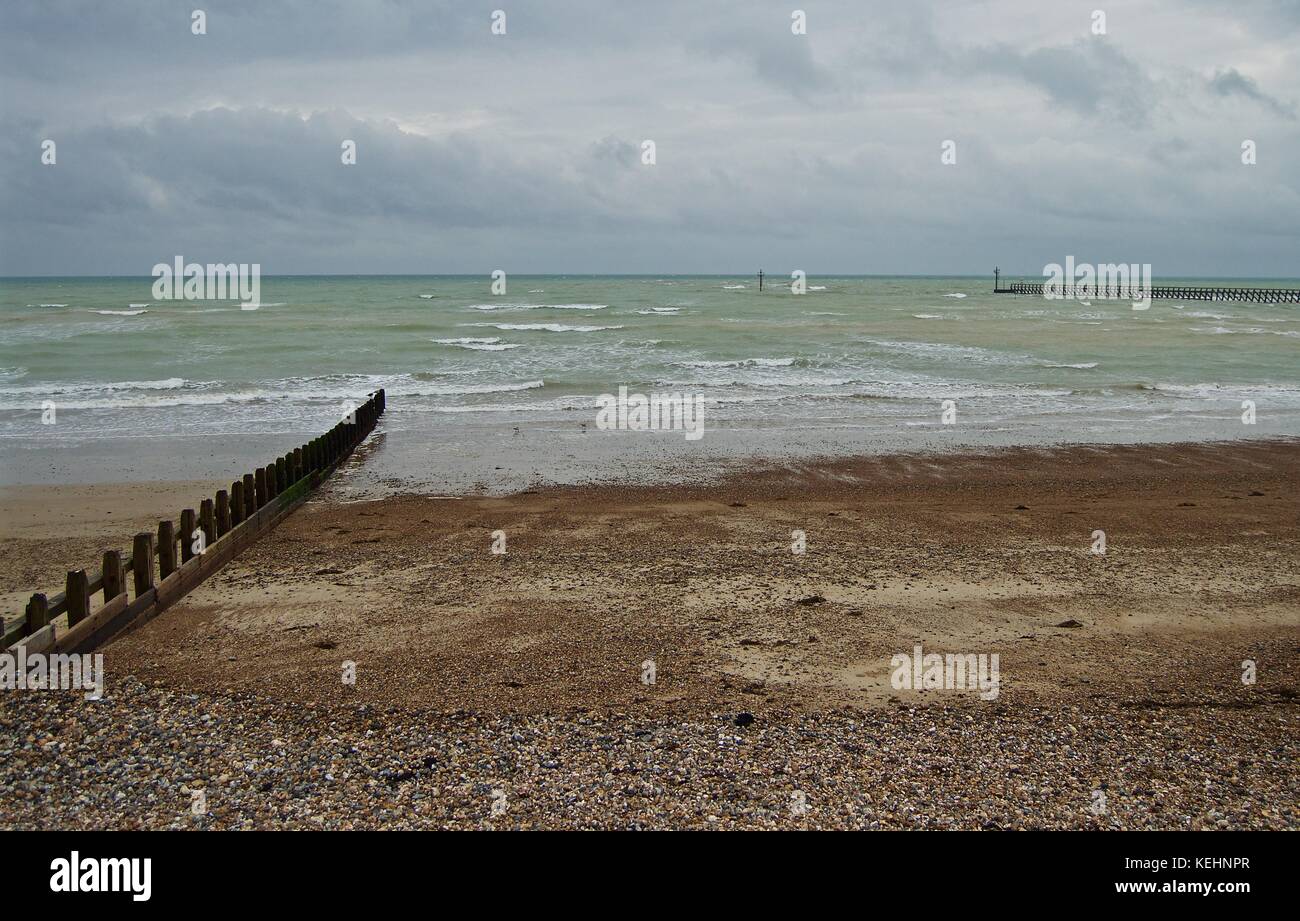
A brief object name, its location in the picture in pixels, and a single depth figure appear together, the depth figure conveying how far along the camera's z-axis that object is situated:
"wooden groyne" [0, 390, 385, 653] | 8.12
